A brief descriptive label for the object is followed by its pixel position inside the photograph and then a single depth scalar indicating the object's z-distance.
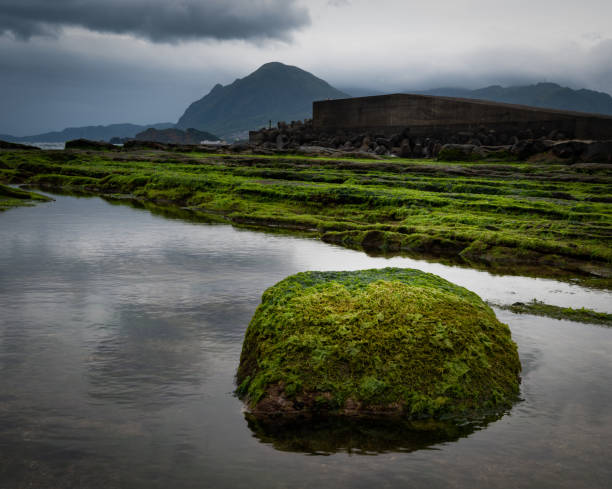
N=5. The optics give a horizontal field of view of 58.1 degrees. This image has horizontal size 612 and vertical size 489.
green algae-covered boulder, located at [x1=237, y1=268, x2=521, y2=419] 5.74
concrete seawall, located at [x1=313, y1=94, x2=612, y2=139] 39.28
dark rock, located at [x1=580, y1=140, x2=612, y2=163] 31.22
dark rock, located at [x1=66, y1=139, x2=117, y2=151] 65.69
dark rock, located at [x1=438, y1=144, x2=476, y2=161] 38.44
